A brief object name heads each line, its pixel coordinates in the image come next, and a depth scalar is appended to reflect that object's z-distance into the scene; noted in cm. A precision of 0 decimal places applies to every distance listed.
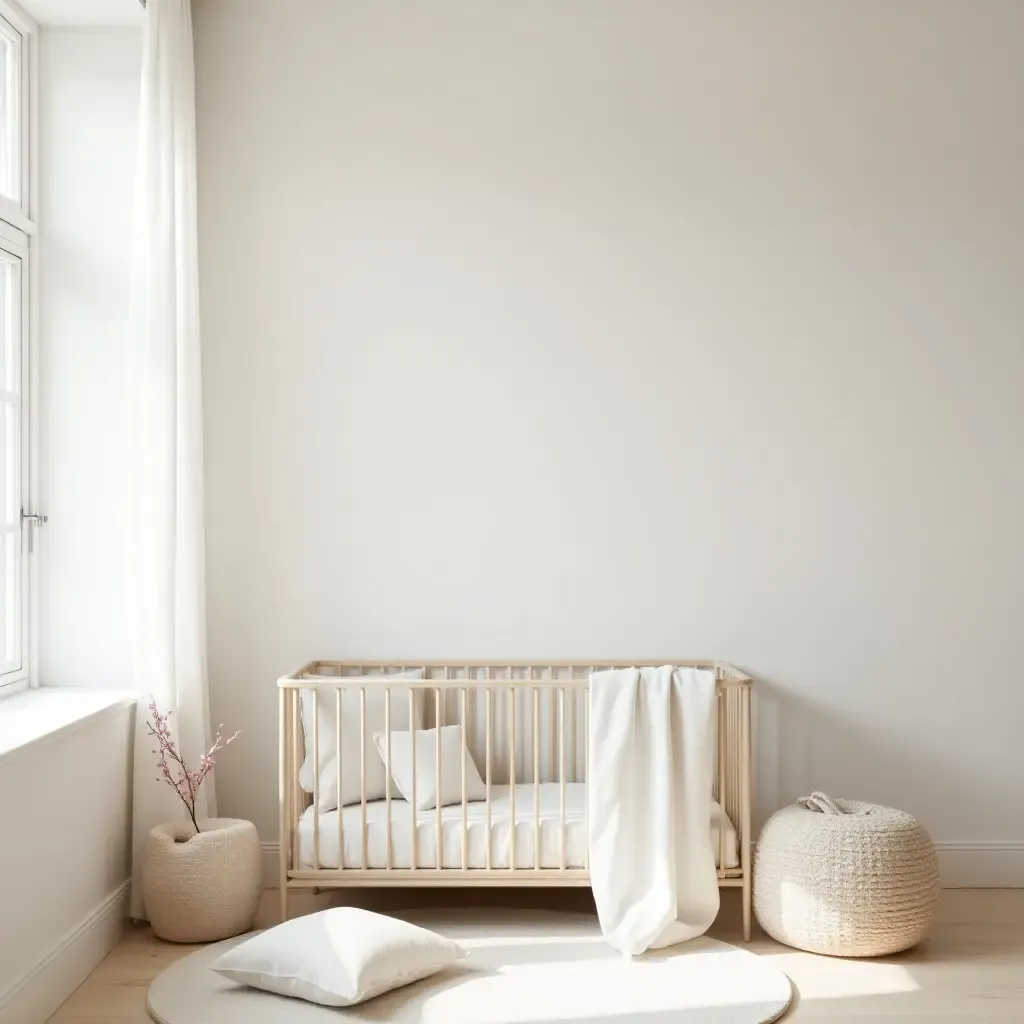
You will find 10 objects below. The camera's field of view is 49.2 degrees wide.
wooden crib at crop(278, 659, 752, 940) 291
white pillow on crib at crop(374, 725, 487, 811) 302
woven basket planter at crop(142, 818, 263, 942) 284
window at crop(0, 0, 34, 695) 300
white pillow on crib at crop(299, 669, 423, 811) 305
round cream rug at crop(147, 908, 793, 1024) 241
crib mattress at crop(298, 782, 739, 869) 292
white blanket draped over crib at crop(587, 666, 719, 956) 281
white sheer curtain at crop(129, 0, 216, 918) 302
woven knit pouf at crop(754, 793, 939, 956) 274
